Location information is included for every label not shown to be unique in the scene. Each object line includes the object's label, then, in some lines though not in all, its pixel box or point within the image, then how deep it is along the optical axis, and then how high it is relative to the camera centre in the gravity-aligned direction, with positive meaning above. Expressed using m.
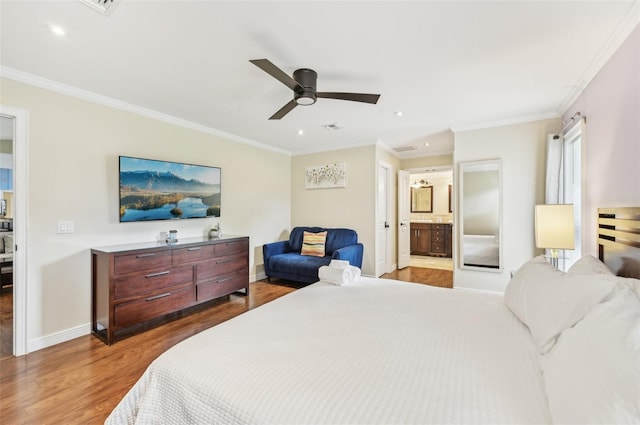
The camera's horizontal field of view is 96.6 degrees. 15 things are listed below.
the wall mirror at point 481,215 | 3.83 -0.04
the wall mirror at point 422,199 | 8.09 +0.38
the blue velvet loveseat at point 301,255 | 4.27 -0.72
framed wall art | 5.17 +0.67
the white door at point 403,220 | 5.82 -0.17
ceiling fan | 2.31 +0.98
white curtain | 3.30 +0.50
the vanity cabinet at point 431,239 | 7.26 -0.70
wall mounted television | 3.20 +0.26
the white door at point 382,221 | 4.97 -0.17
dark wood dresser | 2.69 -0.75
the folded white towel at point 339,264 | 2.47 -0.46
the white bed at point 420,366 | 0.88 -0.63
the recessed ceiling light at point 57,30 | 1.88 +1.21
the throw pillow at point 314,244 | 4.80 -0.55
